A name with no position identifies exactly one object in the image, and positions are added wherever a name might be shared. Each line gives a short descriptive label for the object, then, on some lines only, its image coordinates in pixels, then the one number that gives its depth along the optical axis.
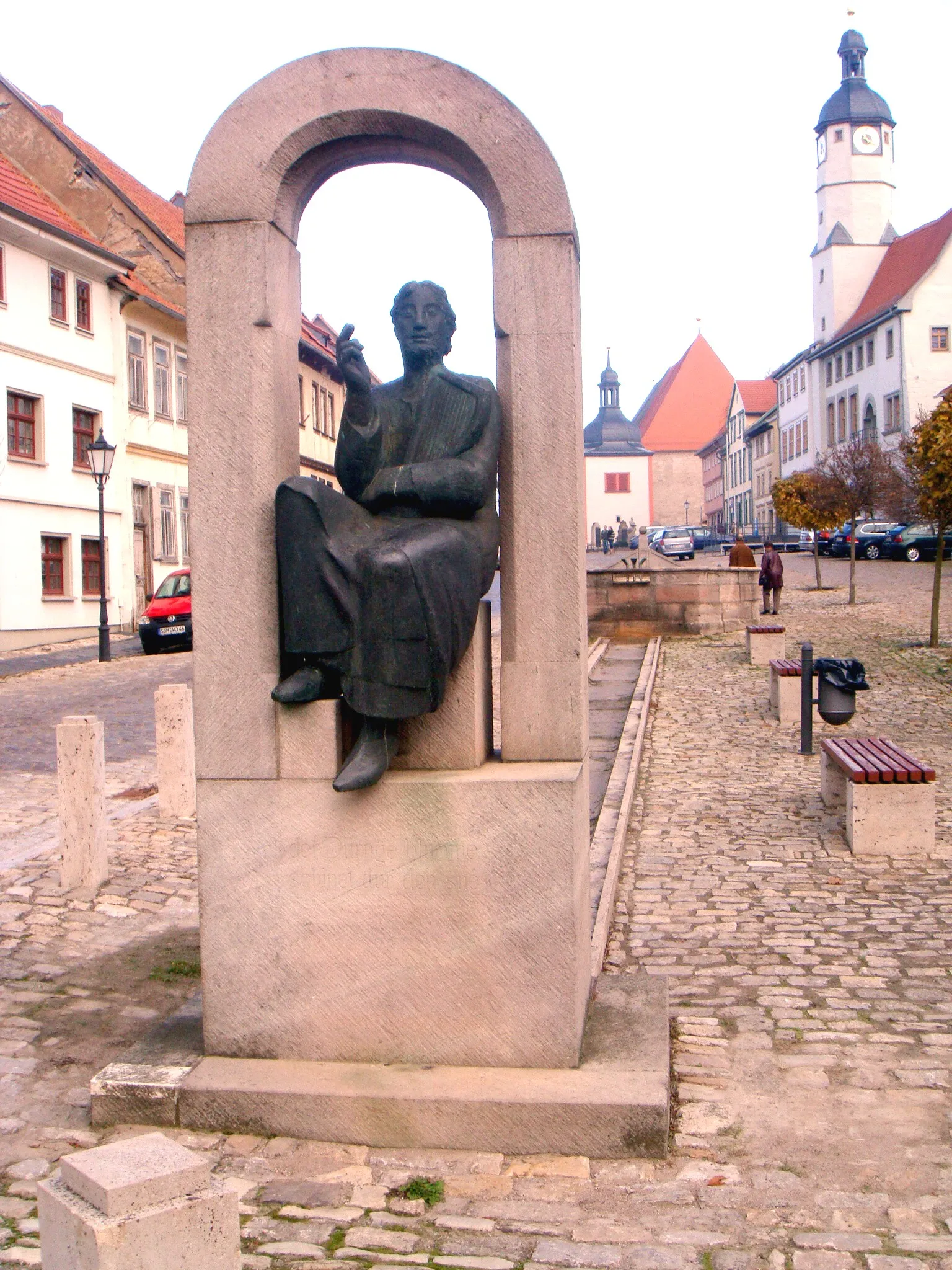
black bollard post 11.84
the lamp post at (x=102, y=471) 24.48
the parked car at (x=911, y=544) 42.75
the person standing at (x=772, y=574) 28.16
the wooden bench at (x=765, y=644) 20.16
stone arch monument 4.21
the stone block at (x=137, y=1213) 2.28
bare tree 32.88
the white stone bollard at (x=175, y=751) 9.55
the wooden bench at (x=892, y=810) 7.98
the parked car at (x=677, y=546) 53.78
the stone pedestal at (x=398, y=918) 4.20
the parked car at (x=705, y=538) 61.78
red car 26.28
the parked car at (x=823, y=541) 49.09
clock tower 74.69
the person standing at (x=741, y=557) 29.05
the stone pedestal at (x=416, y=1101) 3.90
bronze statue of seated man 4.12
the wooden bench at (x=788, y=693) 13.89
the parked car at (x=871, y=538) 45.56
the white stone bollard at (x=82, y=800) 7.32
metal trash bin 11.28
